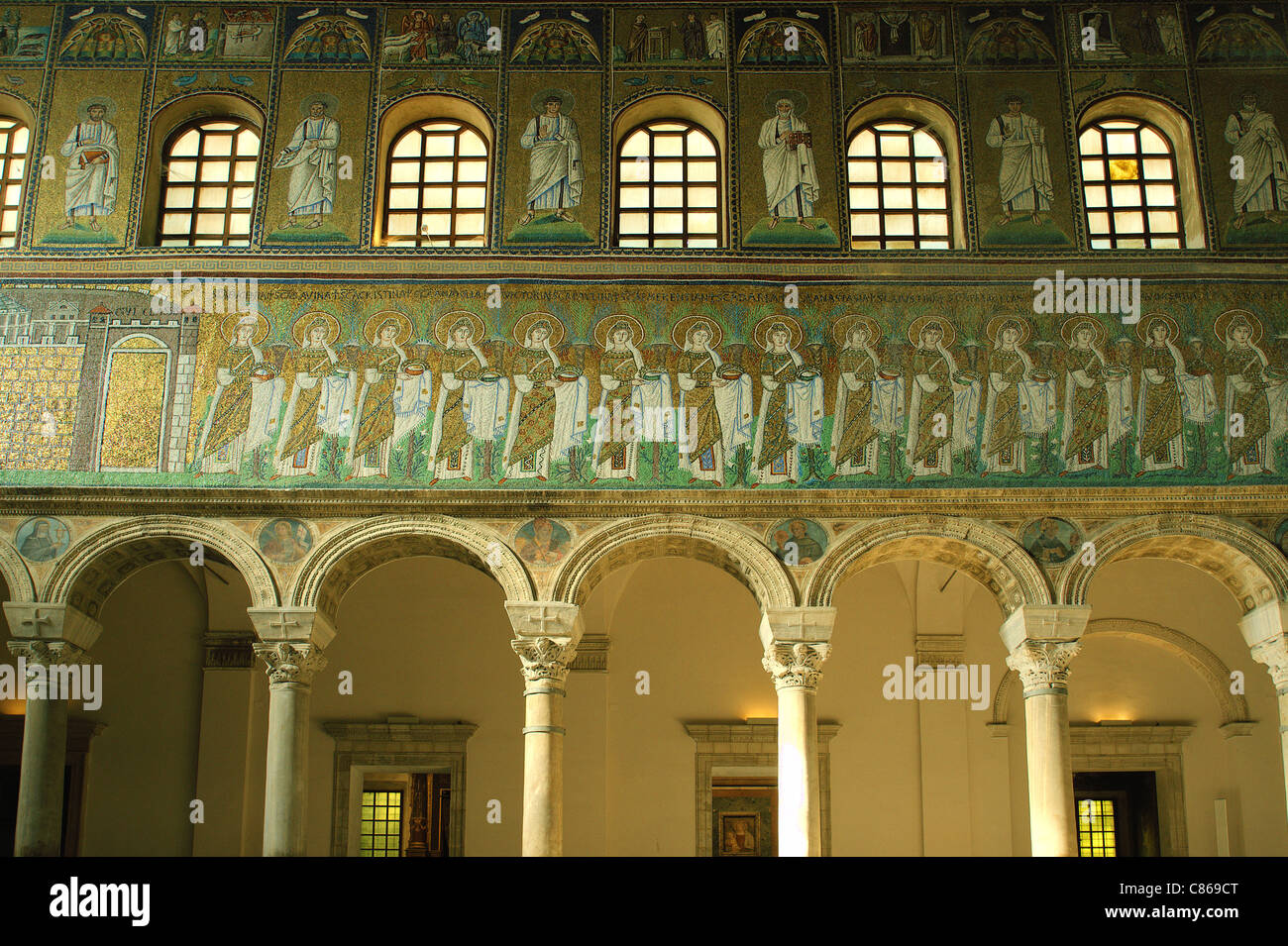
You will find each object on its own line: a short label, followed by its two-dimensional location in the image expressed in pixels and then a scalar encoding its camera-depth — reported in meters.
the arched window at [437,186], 15.09
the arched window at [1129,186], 14.97
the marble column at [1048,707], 12.98
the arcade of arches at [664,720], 16.17
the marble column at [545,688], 13.21
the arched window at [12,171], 15.14
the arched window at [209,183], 15.14
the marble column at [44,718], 13.03
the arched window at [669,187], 15.05
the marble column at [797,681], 13.14
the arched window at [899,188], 15.05
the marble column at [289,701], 13.15
